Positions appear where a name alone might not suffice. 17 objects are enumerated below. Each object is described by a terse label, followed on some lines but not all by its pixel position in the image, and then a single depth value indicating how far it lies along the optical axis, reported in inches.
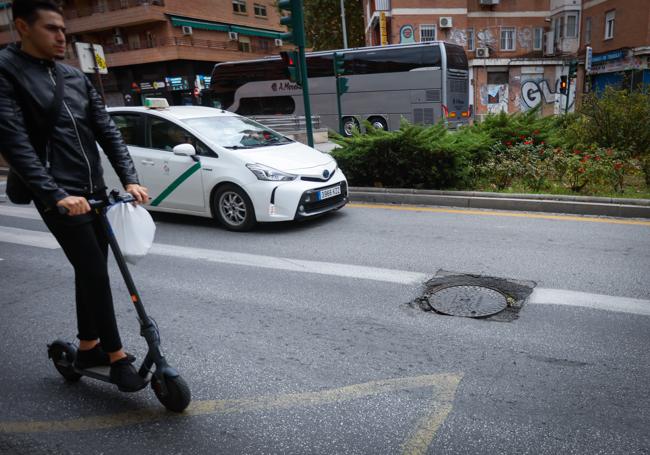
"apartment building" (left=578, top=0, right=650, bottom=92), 1107.3
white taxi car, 252.5
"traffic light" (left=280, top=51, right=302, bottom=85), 382.0
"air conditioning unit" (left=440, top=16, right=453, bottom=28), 1304.1
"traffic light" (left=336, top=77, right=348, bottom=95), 496.7
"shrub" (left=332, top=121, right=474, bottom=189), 317.4
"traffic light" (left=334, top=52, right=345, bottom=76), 470.3
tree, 1421.0
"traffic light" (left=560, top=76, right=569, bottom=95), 743.7
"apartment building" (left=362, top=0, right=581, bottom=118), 1339.8
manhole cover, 152.7
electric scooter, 101.8
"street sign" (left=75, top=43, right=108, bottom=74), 470.0
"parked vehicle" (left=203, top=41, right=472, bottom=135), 770.0
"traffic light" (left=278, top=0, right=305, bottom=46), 356.2
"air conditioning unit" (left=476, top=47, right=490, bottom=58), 1369.3
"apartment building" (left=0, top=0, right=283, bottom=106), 1407.5
